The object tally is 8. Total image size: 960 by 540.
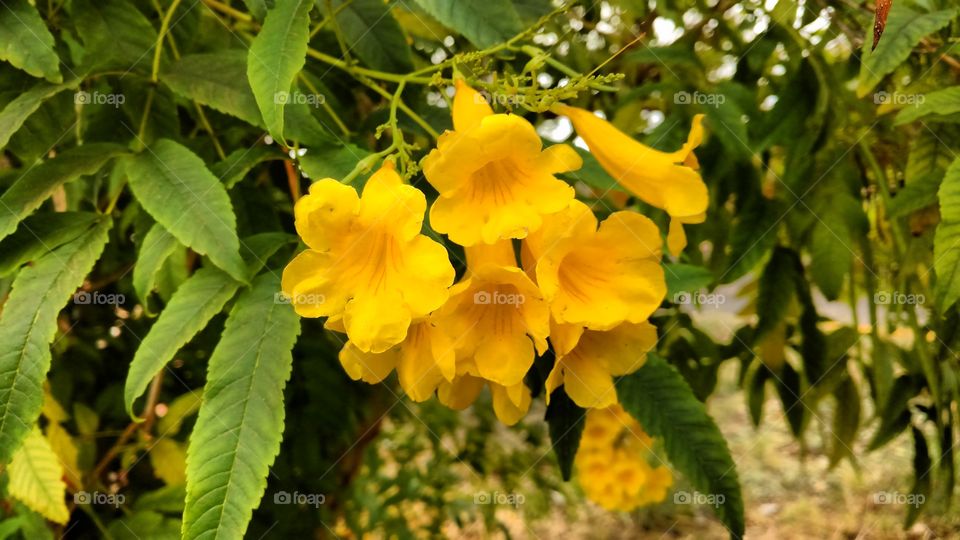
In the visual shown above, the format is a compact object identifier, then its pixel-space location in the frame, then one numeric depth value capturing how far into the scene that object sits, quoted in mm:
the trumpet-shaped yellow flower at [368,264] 163
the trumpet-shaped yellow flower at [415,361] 174
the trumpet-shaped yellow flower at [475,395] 188
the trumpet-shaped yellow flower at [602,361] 191
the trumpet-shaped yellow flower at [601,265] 174
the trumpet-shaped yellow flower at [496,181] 168
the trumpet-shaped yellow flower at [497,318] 172
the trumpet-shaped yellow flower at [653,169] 200
